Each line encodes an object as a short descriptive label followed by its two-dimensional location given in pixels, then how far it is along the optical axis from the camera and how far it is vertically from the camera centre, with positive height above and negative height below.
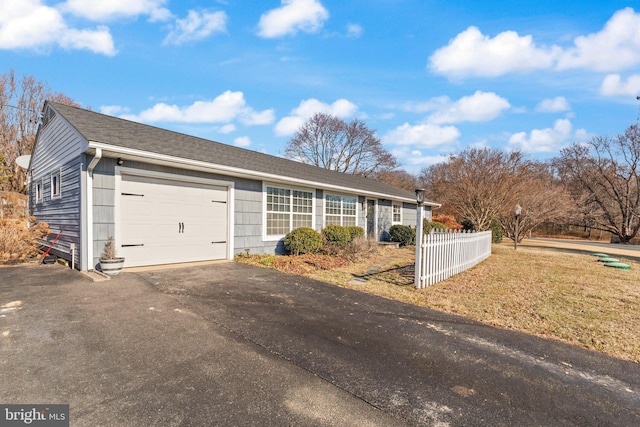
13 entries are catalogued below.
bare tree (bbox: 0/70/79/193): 20.00 +6.82
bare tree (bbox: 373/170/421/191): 32.75 +4.14
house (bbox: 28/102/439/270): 6.47 +0.53
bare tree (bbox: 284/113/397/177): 31.86 +7.32
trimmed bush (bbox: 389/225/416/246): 15.53 -1.03
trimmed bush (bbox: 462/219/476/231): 21.03 -0.70
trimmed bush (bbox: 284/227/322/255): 9.84 -0.92
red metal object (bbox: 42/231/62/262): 7.92 -0.90
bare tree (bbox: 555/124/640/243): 27.44 +3.24
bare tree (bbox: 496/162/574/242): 17.16 +0.67
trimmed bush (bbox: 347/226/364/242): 11.63 -0.71
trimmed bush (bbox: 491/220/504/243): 20.34 -1.08
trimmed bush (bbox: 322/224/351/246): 10.70 -0.80
